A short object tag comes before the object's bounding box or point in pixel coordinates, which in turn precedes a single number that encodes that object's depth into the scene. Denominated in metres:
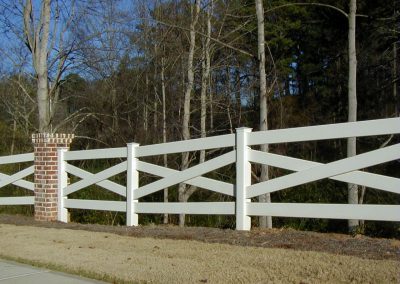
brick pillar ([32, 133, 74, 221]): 11.68
